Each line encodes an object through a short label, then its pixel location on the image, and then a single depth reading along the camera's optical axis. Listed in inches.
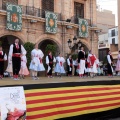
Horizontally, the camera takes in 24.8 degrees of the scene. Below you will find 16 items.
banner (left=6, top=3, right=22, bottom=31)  806.5
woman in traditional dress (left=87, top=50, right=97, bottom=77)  597.6
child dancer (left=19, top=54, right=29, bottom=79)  499.8
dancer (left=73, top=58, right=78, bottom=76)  831.1
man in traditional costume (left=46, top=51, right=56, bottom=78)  604.4
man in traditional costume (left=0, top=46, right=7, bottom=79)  552.1
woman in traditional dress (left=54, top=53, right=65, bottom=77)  703.7
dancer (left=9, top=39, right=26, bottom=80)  436.1
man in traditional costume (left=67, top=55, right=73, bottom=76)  789.2
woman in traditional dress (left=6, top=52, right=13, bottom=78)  478.1
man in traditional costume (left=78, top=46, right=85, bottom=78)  556.7
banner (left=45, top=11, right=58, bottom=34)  901.2
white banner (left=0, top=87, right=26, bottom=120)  213.9
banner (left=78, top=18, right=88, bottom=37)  996.7
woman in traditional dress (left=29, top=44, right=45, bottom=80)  502.9
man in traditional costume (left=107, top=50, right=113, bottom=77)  582.1
